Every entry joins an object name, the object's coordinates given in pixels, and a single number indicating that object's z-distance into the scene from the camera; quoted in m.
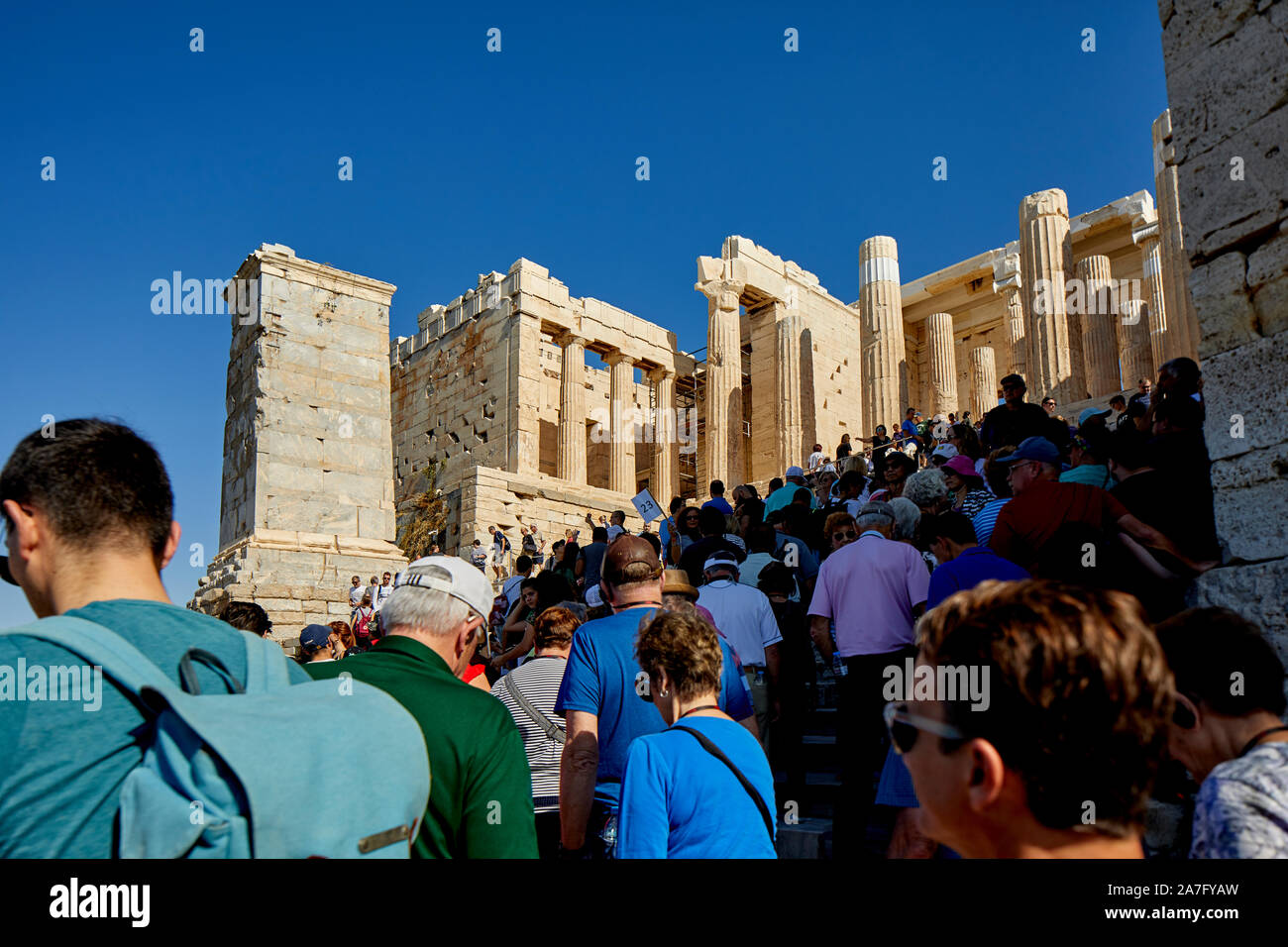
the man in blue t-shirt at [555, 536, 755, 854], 3.23
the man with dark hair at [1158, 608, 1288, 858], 1.91
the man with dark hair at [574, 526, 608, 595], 9.77
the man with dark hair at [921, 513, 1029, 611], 3.98
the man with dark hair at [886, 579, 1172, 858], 1.33
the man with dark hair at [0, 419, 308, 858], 1.36
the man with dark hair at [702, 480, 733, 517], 11.64
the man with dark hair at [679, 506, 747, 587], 7.32
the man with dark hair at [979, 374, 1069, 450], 8.37
